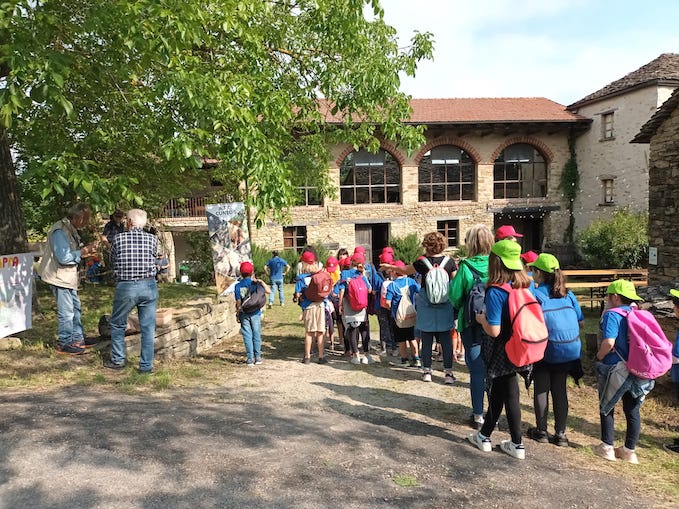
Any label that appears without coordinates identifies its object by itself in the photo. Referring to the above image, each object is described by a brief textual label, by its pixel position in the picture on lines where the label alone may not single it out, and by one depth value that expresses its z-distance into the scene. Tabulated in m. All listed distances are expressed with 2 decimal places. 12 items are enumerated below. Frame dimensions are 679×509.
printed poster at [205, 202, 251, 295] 10.72
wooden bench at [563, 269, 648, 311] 11.93
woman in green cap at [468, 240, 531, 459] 3.64
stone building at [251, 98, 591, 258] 22.67
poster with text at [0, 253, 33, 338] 5.83
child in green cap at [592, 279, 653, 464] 3.96
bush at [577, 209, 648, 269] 17.80
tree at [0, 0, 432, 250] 4.99
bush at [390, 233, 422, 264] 22.36
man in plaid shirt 5.12
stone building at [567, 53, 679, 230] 19.70
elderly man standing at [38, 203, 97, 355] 5.49
